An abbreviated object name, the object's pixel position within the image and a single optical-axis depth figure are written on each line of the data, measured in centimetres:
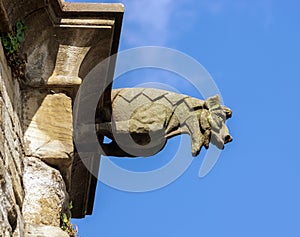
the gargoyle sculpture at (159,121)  1426
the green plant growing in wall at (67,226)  1252
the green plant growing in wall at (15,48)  1193
